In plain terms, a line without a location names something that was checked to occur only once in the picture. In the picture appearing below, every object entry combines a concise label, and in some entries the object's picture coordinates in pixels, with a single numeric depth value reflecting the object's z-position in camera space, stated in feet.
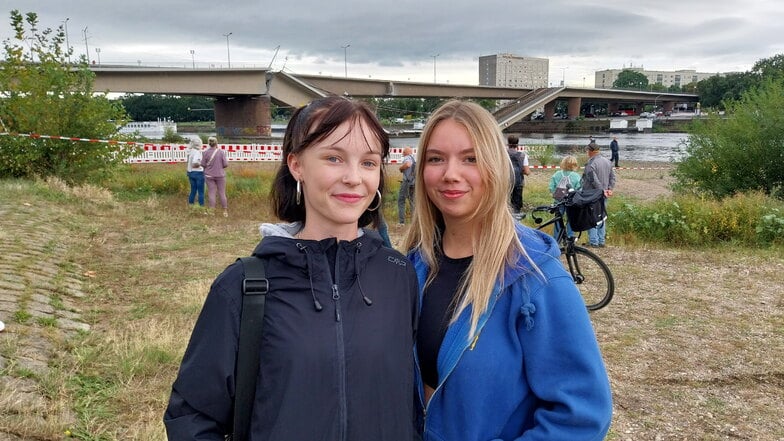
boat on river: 162.19
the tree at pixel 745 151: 45.70
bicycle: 20.84
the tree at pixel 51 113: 47.37
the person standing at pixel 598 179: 30.78
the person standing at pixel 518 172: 32.33
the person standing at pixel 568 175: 29.78
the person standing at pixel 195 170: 40.68
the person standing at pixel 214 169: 39.88
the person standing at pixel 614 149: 94.73
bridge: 136.26
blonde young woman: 4.81
